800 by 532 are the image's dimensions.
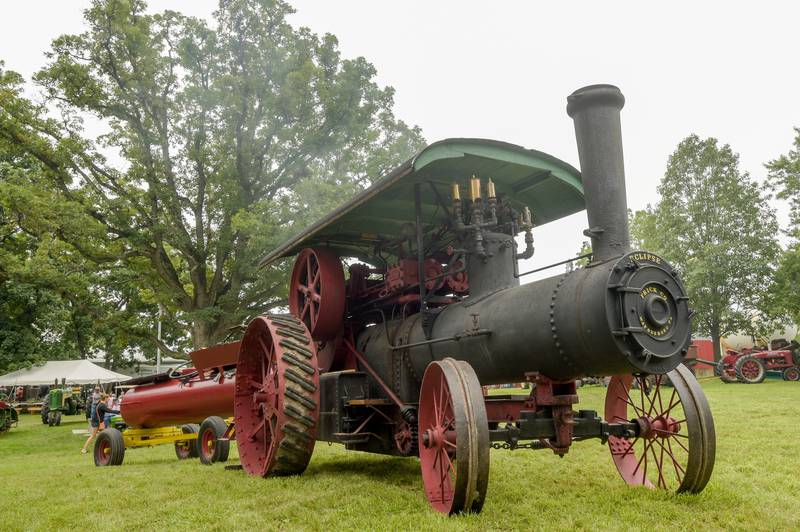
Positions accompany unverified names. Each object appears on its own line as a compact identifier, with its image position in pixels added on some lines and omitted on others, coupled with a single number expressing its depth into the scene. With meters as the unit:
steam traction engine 3.98
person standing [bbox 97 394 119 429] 11.82
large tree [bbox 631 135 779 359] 24.06
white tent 23.14
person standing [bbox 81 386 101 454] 12.27
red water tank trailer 8.93
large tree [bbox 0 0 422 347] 15.41
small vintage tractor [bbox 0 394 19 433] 17.81
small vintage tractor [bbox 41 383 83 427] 20.86
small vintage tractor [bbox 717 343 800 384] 20.16
